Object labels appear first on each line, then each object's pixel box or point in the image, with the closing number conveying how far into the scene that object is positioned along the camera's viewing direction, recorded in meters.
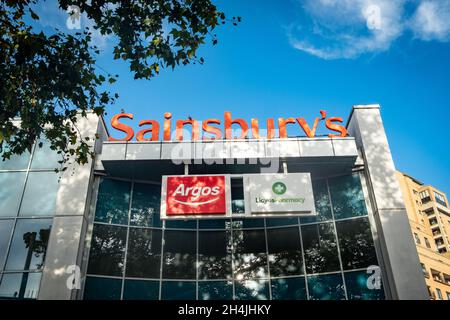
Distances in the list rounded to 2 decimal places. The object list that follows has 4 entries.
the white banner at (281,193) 15.19
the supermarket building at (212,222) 14.73
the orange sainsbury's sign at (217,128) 17.28
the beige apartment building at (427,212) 71.06
